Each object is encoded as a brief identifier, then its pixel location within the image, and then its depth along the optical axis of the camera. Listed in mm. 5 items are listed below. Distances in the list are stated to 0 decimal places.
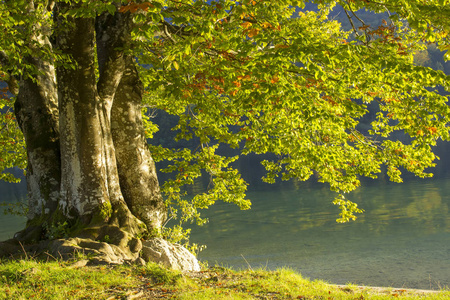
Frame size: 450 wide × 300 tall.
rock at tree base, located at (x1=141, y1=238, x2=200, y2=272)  15555
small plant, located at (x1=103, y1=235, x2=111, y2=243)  15594
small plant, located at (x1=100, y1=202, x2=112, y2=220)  16234
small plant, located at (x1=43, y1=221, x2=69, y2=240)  15969
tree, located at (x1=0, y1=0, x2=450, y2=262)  14383
